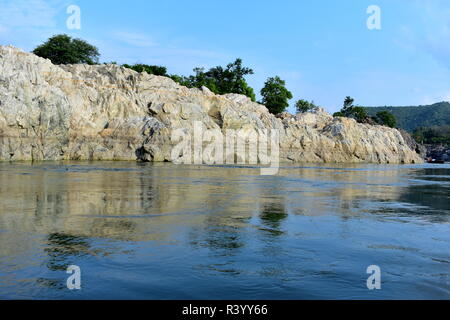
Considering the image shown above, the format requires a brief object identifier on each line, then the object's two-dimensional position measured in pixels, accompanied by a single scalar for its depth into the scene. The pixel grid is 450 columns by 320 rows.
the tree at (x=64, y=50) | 91.00
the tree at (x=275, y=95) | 111.88
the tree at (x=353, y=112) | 131.25
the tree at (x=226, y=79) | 109.62
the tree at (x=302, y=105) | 132.25
